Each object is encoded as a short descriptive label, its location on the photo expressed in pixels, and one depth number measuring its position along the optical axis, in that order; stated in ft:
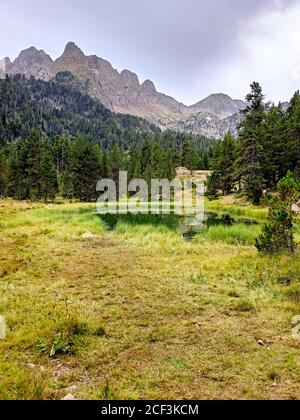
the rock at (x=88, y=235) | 78.31
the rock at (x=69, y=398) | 18.19
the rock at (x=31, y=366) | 21.78
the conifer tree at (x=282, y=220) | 52.27
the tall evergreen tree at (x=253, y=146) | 154.81
